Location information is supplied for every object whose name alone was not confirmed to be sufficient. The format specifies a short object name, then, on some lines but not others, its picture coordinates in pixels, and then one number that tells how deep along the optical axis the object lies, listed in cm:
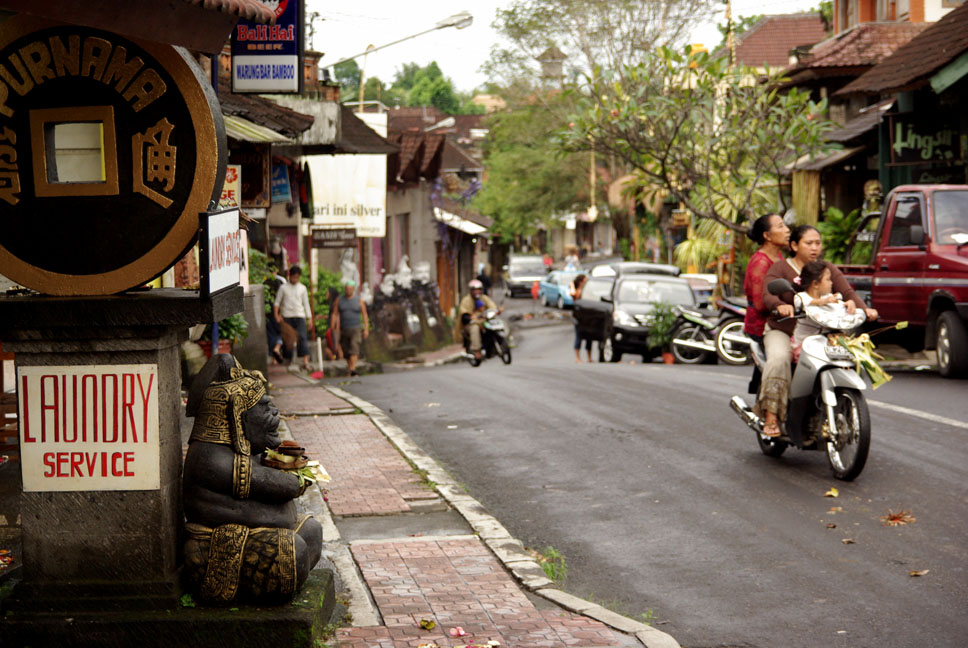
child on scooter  867
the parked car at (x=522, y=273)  6088
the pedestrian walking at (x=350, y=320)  2206
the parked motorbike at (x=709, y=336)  2017
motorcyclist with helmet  2391
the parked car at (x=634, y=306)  2264
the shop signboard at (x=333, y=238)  2348
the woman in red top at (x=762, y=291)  899
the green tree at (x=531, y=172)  5176
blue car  5103
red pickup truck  1406
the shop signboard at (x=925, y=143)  2108
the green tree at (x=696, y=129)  2212
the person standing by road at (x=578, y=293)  2575
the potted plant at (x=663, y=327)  2194
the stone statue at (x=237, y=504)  507
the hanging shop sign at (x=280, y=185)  1811
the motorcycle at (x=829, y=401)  828
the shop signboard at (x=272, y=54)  1212
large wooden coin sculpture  489
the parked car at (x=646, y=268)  3386
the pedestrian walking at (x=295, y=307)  2058
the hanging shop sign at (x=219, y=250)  482
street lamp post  2539
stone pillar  496
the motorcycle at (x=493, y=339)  2389
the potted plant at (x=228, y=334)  1315
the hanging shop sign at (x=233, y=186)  1296
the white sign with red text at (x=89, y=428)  498
